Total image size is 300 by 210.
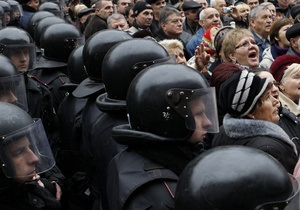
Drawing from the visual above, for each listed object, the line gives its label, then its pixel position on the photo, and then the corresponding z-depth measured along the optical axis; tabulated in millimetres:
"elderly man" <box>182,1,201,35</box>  10453
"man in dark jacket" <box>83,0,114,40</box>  8789
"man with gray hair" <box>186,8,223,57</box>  8344
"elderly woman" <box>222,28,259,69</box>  5598
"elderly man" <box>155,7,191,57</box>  8469
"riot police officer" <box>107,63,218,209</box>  2811
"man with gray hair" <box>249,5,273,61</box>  7996
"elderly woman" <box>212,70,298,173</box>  3338
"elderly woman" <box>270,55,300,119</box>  4988
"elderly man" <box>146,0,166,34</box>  10492
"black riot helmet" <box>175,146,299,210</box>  2156
